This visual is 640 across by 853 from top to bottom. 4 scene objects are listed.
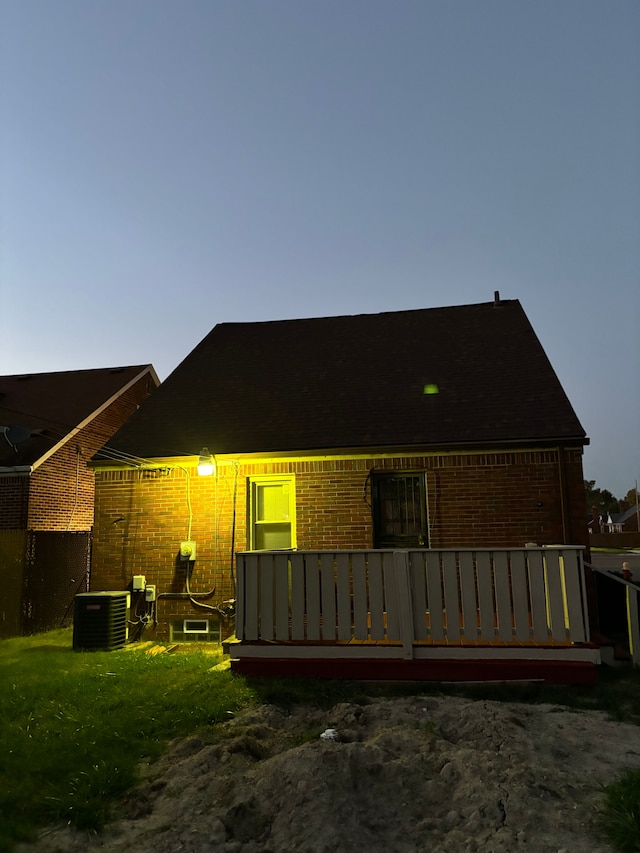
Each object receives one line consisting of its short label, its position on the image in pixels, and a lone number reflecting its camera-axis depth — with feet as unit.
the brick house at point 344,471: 29.35
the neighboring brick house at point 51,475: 37.70
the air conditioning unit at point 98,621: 29.19
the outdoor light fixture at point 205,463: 30.73
